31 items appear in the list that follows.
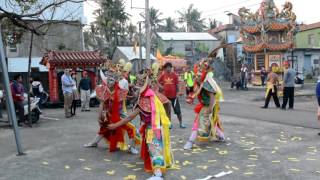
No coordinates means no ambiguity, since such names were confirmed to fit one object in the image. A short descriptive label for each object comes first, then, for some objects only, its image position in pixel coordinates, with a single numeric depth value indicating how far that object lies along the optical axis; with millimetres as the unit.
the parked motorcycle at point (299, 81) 30103
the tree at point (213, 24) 69625
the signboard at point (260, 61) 31953
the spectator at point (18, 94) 12938
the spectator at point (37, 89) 18669
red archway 20312
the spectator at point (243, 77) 29598
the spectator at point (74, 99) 15422
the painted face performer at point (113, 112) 8391
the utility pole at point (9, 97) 8375
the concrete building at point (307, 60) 41531
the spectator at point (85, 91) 16969
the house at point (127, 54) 43544
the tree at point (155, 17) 67750
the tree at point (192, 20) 75250
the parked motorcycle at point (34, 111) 13484
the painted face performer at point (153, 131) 6641
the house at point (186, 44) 52062
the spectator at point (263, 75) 30552
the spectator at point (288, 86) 16188
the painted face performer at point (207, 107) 9055
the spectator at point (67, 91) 15031
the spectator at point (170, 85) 11469
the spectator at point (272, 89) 16797
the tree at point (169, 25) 74825
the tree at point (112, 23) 53900
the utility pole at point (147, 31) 27594
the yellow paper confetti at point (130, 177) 6632
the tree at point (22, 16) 11695
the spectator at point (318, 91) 10056
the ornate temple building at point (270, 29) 31000
